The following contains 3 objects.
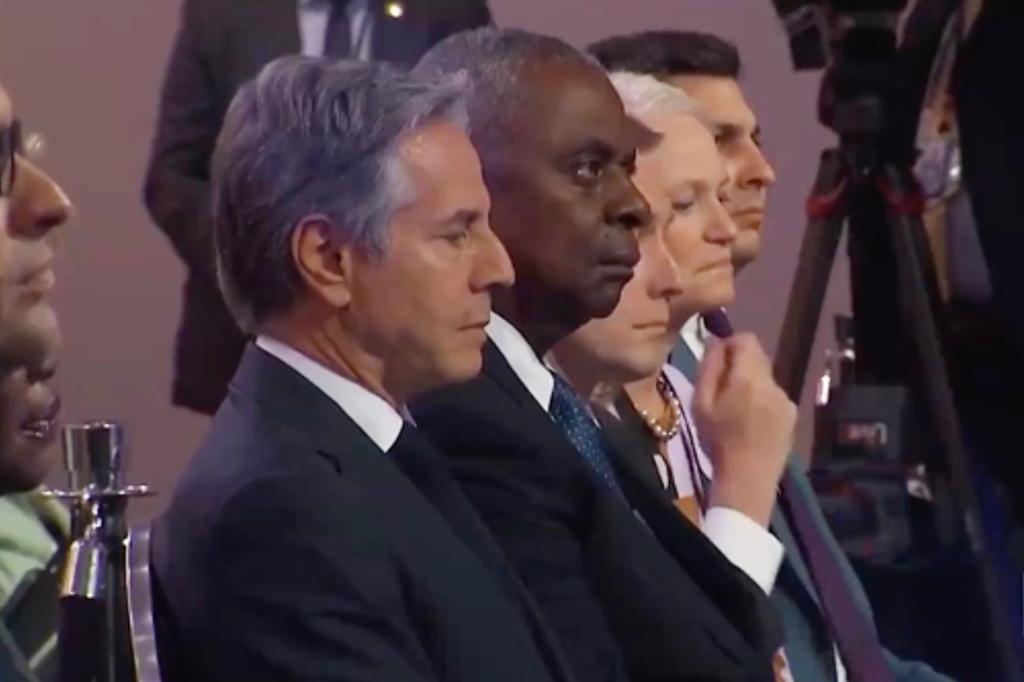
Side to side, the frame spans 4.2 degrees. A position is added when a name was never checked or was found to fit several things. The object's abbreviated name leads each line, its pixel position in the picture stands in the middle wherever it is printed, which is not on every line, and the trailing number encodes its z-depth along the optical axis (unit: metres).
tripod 10.67
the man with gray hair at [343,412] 9.40
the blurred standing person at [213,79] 10.80
